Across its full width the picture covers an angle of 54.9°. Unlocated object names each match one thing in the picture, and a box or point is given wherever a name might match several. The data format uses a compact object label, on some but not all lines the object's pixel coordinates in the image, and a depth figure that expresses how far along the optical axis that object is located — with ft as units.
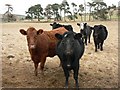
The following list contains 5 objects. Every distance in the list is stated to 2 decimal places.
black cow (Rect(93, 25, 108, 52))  18.08
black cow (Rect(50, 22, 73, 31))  17.68
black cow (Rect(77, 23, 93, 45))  20.46
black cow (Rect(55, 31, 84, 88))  9.32
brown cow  10.49
